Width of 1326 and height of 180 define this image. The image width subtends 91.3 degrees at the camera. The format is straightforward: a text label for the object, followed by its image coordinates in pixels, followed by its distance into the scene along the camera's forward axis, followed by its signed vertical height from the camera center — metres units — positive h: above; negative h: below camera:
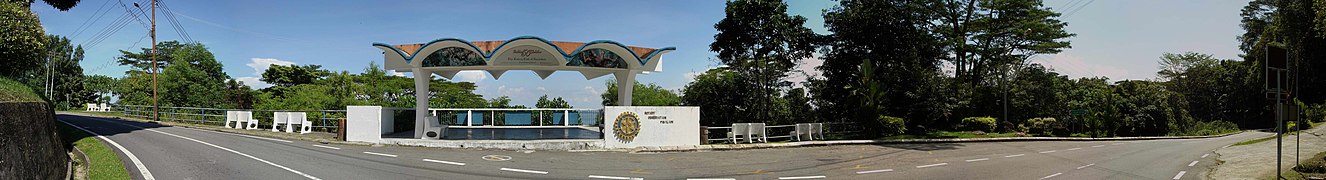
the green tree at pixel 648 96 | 58.12 +0.01
